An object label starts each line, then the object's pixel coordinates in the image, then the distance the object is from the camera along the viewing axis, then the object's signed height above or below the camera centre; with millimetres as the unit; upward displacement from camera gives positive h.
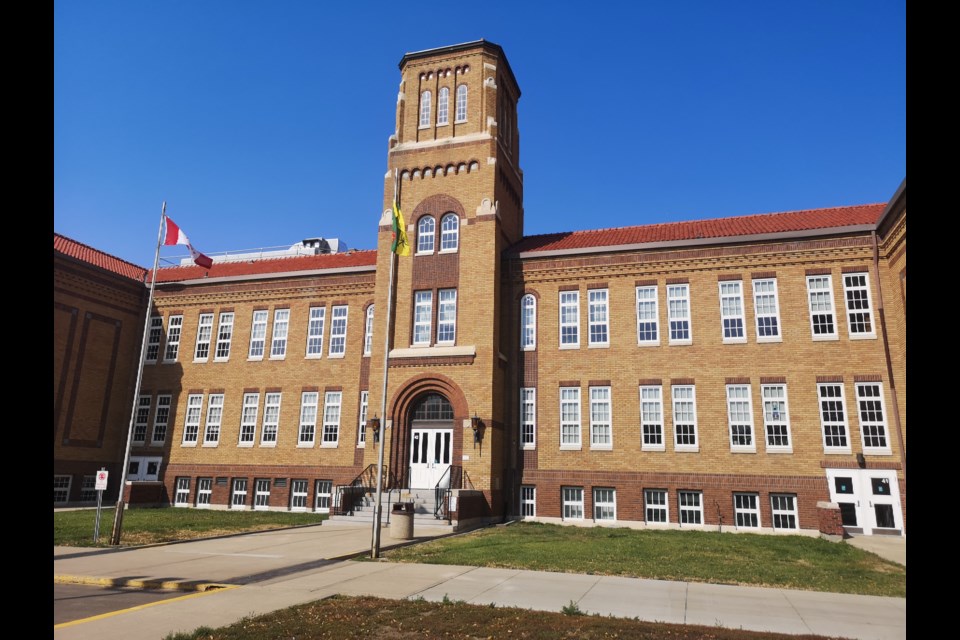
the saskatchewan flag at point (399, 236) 17297 +6321
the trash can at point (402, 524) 18097 -1467
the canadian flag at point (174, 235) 19344 +6914
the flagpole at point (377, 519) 14510 -1094
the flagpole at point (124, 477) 16312 -291
